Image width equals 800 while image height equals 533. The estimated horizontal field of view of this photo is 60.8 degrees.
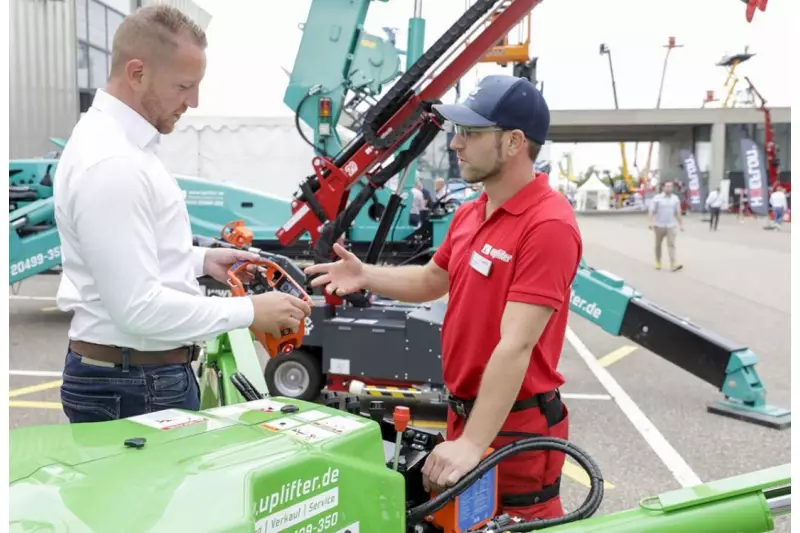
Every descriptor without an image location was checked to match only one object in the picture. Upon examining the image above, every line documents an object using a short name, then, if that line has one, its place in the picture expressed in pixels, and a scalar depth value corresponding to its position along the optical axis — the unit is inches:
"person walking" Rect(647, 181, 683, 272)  572.4
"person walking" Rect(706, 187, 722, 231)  1059.9
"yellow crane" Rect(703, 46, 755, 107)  1572.3
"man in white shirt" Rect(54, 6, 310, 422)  72.0
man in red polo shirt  78.4
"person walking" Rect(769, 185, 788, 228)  1043.3
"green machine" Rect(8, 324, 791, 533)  50.8
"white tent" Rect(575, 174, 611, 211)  1888.5
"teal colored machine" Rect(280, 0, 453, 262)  319.0
